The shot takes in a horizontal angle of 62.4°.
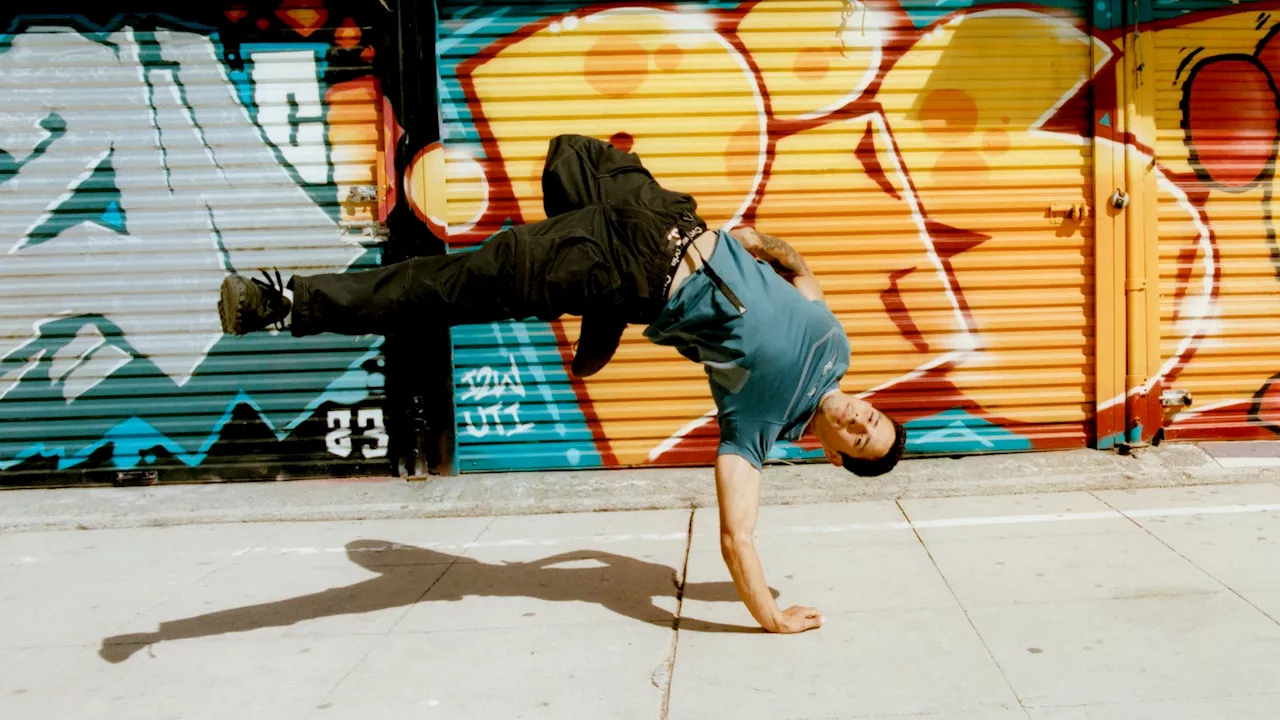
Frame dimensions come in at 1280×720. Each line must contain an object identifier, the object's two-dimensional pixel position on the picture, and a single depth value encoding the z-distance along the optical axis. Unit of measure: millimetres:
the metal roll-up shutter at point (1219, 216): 6863
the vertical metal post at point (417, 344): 6699
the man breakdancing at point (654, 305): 3930
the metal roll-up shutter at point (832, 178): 6777
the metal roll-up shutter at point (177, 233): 6801
